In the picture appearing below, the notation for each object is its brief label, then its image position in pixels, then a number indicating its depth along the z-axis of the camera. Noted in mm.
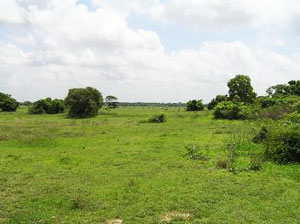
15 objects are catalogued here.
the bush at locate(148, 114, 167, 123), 43875
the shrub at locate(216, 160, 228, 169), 15227
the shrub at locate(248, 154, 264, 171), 14633
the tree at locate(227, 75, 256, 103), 63500
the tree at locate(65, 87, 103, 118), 55438
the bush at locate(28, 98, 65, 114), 67750
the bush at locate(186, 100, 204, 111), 77250
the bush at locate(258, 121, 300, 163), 16062
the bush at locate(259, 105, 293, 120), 35500
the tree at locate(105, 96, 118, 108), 99856
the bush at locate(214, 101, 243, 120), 47156
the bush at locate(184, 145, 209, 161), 17508
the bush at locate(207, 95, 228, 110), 67438
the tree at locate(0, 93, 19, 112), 72988
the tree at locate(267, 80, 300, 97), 62531
